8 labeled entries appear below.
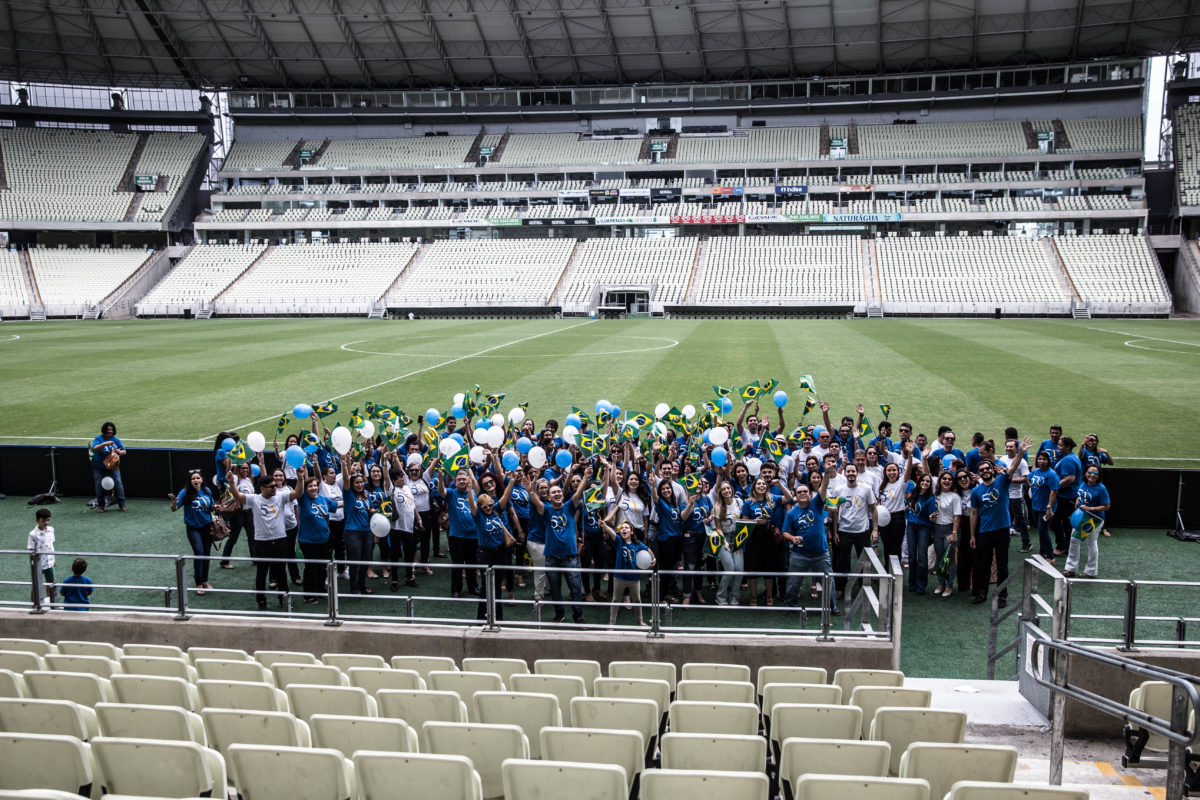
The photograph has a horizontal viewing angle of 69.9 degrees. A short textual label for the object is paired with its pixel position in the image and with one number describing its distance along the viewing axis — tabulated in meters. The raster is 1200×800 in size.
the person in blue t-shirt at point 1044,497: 11.68
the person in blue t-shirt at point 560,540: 9.49
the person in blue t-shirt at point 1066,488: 11.79
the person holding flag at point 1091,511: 10.68
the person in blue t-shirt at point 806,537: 9.60
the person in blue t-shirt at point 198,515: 10.94
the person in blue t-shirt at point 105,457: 14.67
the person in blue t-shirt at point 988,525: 10.26
